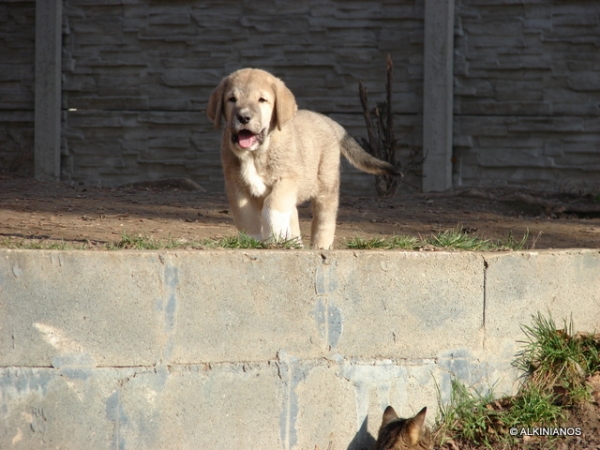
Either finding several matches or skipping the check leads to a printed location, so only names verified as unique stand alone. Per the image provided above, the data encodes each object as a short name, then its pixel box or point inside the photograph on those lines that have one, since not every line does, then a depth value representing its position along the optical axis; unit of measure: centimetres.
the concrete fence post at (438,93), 2022
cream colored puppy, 1085
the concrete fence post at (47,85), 2172
